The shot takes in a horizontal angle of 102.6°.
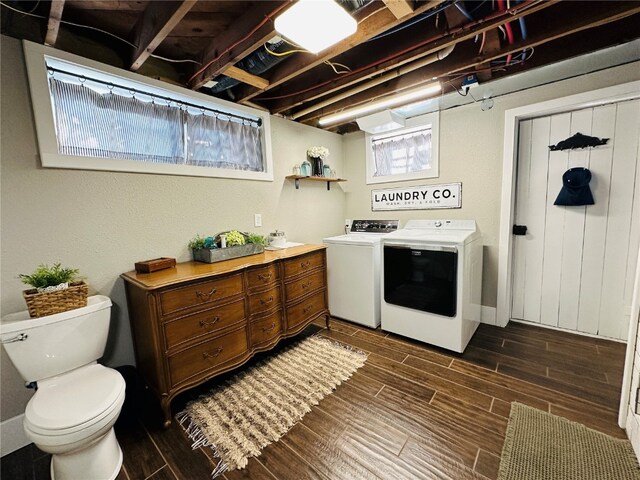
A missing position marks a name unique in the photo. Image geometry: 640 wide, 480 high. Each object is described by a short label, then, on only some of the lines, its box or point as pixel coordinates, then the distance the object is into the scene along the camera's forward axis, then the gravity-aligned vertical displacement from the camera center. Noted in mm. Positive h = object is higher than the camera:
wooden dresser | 1526 -700
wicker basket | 1322 -430
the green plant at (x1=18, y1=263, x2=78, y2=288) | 1370 -315
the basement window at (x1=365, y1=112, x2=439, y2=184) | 2863 +639
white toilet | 1123 -867
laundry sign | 2779 +90
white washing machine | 2631 -741
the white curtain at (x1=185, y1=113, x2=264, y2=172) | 2252 +660
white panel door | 2102 -255
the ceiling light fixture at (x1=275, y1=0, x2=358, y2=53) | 1230 +951
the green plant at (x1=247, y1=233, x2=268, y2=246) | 2358 -259
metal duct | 1404 +1077
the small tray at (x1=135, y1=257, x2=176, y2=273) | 1734 -342
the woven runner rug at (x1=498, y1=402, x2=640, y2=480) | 1214 -1289
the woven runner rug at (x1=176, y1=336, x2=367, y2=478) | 1446 -1284
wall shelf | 2906 +362
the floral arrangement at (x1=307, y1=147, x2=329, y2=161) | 3070 +678
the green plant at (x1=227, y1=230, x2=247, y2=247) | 2219 -231
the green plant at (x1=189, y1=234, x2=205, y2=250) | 2150 -248
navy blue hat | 2211 +95
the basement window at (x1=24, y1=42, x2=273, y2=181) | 1544 +703
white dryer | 2145 -716
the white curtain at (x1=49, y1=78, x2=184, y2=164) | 1654 +652
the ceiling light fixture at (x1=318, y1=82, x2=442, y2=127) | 2219 +989
